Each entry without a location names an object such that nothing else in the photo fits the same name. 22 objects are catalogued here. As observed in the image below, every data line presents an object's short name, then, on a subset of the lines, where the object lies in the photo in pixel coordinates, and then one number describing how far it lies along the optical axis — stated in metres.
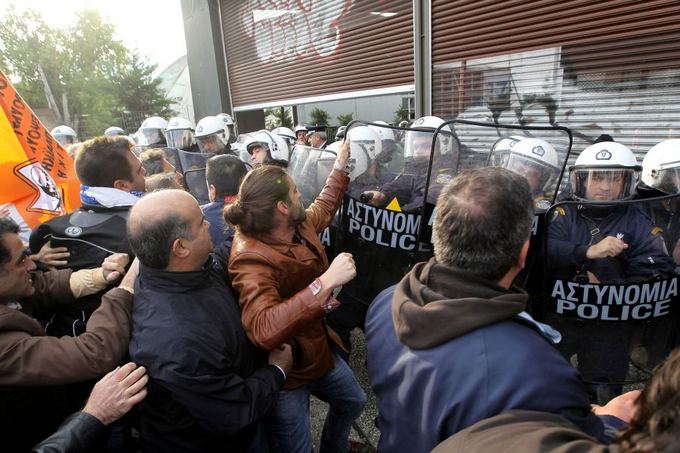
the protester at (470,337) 0.95
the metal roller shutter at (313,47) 7.04
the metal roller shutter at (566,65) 4.44
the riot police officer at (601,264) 2.01
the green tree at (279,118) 16.73
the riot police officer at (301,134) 8.04
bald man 1.40
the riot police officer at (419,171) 2.33
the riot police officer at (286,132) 6.88
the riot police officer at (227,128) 5.96
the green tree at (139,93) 27.02
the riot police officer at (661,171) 2.72
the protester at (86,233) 1.99
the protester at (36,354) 1.36
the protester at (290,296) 1.60
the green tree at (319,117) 19.00
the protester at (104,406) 1.35
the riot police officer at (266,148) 4.23
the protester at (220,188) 2.55
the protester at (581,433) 0.54
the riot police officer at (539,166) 2.43
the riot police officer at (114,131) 8.58
